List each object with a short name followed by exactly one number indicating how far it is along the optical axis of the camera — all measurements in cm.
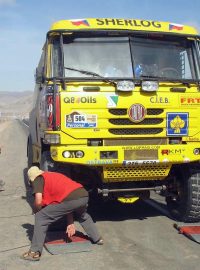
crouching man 598
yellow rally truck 675
